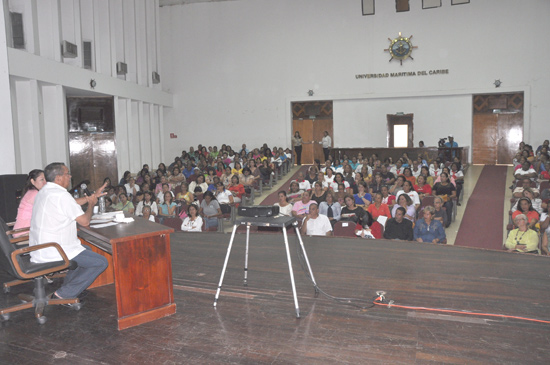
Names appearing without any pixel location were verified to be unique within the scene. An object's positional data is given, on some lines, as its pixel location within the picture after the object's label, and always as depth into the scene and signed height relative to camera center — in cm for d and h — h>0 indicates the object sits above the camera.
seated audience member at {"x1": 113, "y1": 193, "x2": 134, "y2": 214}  928 -107
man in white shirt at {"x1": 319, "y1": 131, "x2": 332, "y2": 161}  1614 +14
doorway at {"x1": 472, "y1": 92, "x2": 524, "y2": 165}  1562 +53
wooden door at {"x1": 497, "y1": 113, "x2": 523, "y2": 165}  1566 +27
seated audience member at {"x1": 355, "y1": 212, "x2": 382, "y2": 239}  665 -120
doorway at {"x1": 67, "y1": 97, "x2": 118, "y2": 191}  1399 +42
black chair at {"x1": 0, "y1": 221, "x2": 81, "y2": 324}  351 -87
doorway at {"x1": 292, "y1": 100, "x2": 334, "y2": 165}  1733 +86
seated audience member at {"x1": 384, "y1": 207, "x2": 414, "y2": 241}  657 -116
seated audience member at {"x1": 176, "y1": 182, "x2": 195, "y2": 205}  966 -93
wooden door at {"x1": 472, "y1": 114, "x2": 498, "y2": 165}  1580 +12
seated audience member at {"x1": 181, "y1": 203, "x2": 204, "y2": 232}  750 -115
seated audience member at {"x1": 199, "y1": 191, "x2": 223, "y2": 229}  847 -105
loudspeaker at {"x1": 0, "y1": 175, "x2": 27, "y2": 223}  680 -62
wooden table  336 -86
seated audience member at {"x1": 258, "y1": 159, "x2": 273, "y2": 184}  1275 -68
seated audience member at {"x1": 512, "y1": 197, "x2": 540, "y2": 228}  671 -97
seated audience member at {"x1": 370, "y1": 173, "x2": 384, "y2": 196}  981 -83
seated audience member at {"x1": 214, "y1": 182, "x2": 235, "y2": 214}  928 -94
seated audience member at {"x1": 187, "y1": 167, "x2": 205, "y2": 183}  1195 -67
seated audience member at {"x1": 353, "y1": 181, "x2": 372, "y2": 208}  857 -92
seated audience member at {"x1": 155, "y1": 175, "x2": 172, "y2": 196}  1051 -80
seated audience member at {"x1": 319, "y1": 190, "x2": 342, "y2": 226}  796 -103
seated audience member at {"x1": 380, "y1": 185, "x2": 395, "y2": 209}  845 -94
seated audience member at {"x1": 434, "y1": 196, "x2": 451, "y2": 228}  771 -108
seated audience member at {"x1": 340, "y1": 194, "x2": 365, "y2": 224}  745 -105
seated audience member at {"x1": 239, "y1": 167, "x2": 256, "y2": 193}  1144 -75
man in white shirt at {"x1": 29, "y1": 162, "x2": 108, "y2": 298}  353 -57
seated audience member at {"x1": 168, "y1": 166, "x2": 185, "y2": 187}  1234 -72
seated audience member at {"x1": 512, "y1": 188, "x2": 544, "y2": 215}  787 -96
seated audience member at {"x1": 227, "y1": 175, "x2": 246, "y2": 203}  984 -87
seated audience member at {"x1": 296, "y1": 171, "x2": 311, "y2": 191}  1050 -84
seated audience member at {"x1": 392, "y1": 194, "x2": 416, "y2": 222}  779 -99
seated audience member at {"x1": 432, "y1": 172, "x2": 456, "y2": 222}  917 -90
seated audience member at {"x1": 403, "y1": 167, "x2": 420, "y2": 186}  1015 -66
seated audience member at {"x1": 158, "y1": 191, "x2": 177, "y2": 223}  895 -108
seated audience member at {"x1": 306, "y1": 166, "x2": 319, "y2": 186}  1087 -65
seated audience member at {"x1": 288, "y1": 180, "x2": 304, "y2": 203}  965 -93
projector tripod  357 -57
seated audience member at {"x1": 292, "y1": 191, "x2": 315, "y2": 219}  799 -100
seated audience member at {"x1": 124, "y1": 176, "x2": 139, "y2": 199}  1123 -89
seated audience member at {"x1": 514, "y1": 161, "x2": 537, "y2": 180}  1043 -67
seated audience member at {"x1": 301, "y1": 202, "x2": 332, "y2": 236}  673 -110
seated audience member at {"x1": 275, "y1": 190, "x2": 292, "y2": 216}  797 -97
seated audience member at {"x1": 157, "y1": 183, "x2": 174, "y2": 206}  954 -88
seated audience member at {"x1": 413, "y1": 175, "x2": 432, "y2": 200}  934 -85
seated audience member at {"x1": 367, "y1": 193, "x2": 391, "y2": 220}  765 -103
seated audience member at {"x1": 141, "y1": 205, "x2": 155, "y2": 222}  847 -110
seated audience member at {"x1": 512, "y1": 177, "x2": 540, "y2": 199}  817 -86
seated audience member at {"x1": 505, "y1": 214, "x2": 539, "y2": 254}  578 -117
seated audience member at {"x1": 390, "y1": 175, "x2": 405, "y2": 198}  903 -79
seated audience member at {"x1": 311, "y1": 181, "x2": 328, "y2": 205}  860 -88
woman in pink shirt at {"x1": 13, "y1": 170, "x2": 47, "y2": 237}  432 -46
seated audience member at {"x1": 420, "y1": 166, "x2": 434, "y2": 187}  1005 -69
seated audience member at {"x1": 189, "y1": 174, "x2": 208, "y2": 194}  1064 -79
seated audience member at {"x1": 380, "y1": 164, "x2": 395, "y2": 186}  1041 -70
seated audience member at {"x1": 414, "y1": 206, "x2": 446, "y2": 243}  653 -117
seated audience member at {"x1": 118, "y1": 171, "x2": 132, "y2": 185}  1223 -74
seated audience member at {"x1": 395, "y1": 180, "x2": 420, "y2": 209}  833 -86
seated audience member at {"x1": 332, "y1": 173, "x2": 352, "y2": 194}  977 -77
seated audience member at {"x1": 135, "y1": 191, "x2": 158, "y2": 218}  900 -103
